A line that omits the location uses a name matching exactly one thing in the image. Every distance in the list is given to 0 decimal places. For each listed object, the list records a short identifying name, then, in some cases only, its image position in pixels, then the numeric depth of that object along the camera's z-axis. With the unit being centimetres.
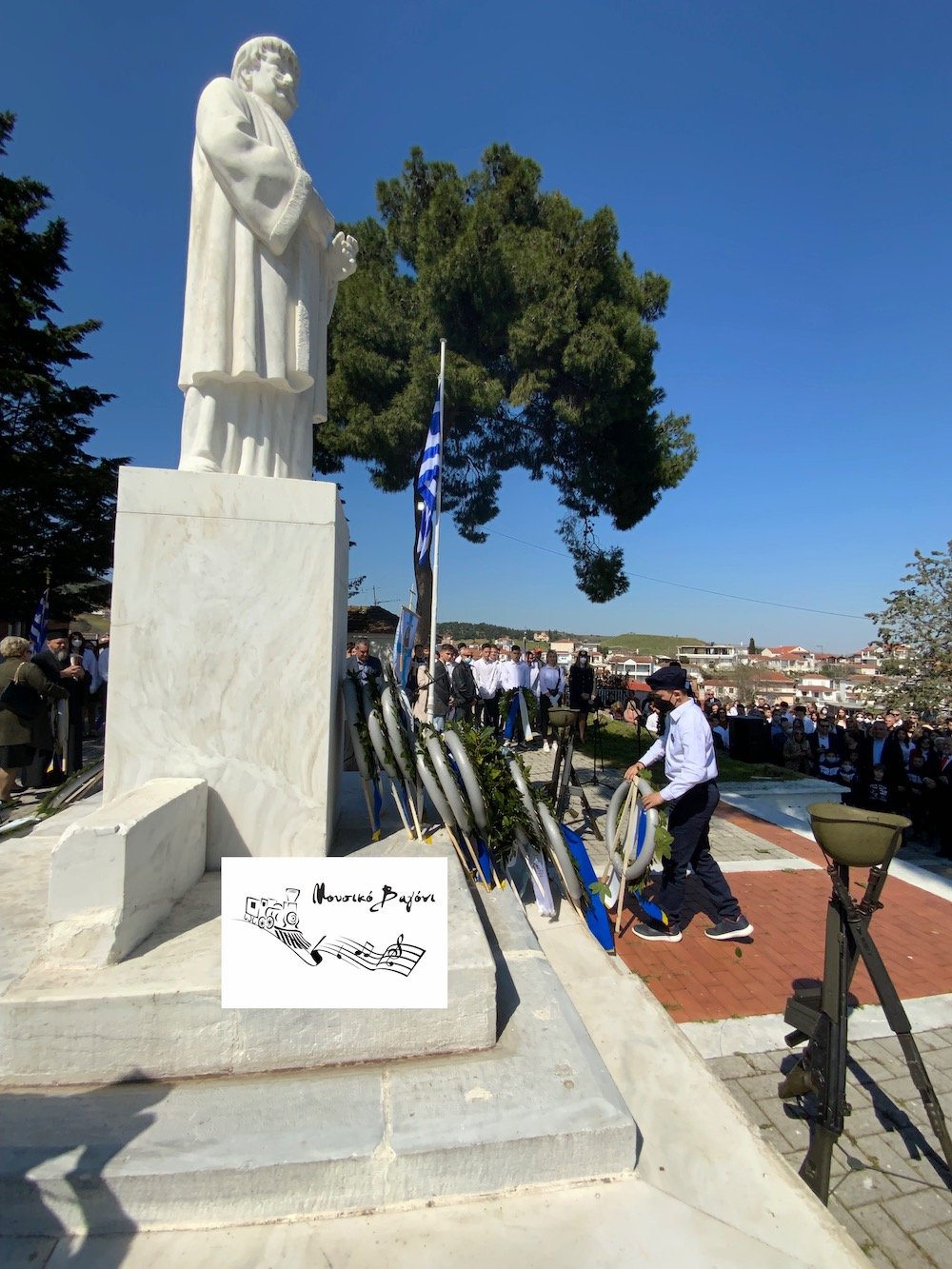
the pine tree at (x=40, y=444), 1592
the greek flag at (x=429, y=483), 959
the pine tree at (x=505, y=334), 1321
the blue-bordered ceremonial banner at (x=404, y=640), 649
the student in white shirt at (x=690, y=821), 382
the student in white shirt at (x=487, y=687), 1255
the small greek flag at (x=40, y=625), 976
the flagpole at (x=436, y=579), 1016
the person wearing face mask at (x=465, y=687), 1084
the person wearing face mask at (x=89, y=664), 962
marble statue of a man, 294
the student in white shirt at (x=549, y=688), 1341
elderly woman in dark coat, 544
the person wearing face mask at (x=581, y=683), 1178
